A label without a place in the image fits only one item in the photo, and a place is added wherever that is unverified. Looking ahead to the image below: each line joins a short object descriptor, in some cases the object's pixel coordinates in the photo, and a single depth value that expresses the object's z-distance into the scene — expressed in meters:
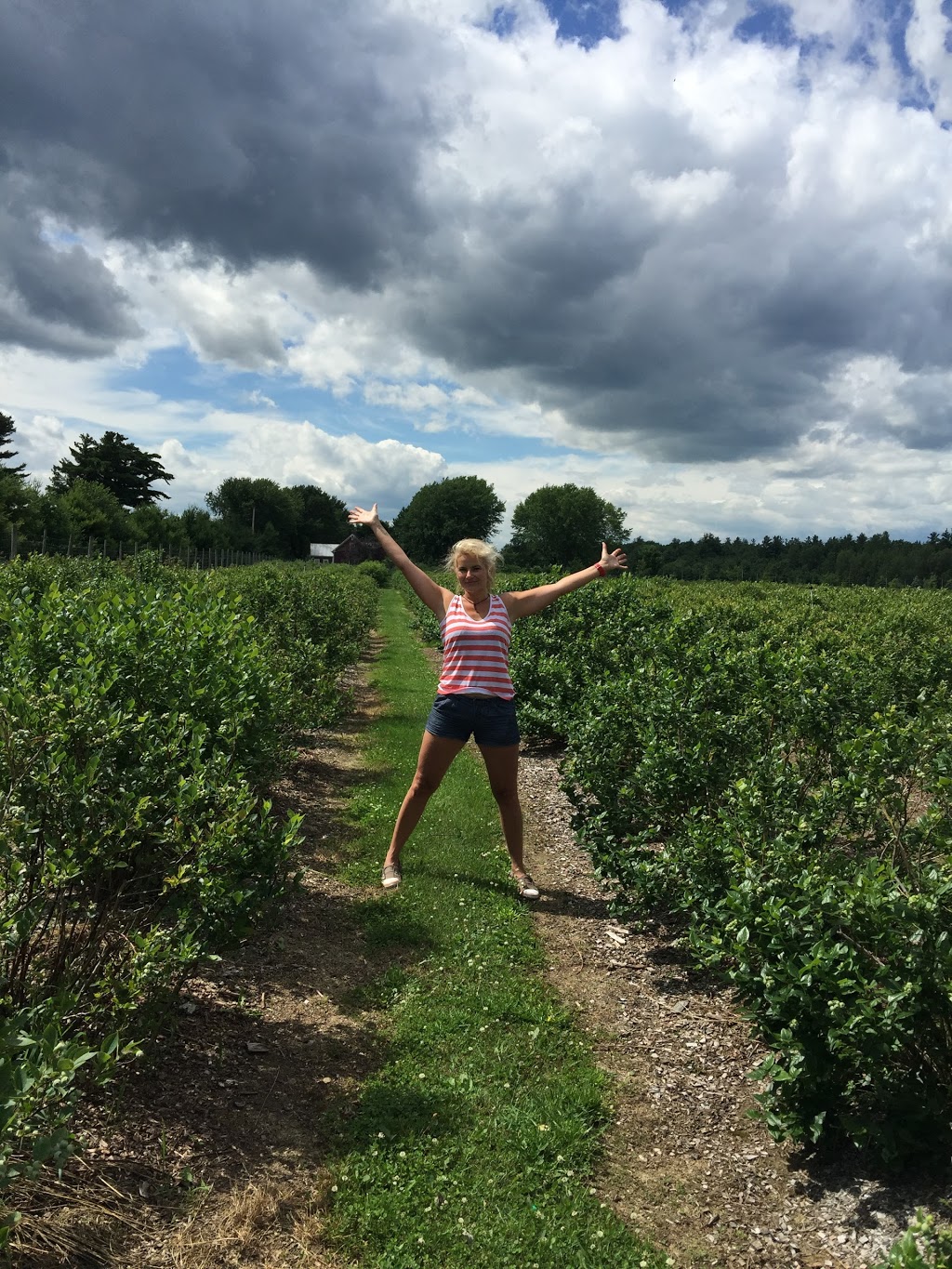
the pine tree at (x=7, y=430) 46.21
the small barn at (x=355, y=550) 97.25
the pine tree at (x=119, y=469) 62.34
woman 4.60
